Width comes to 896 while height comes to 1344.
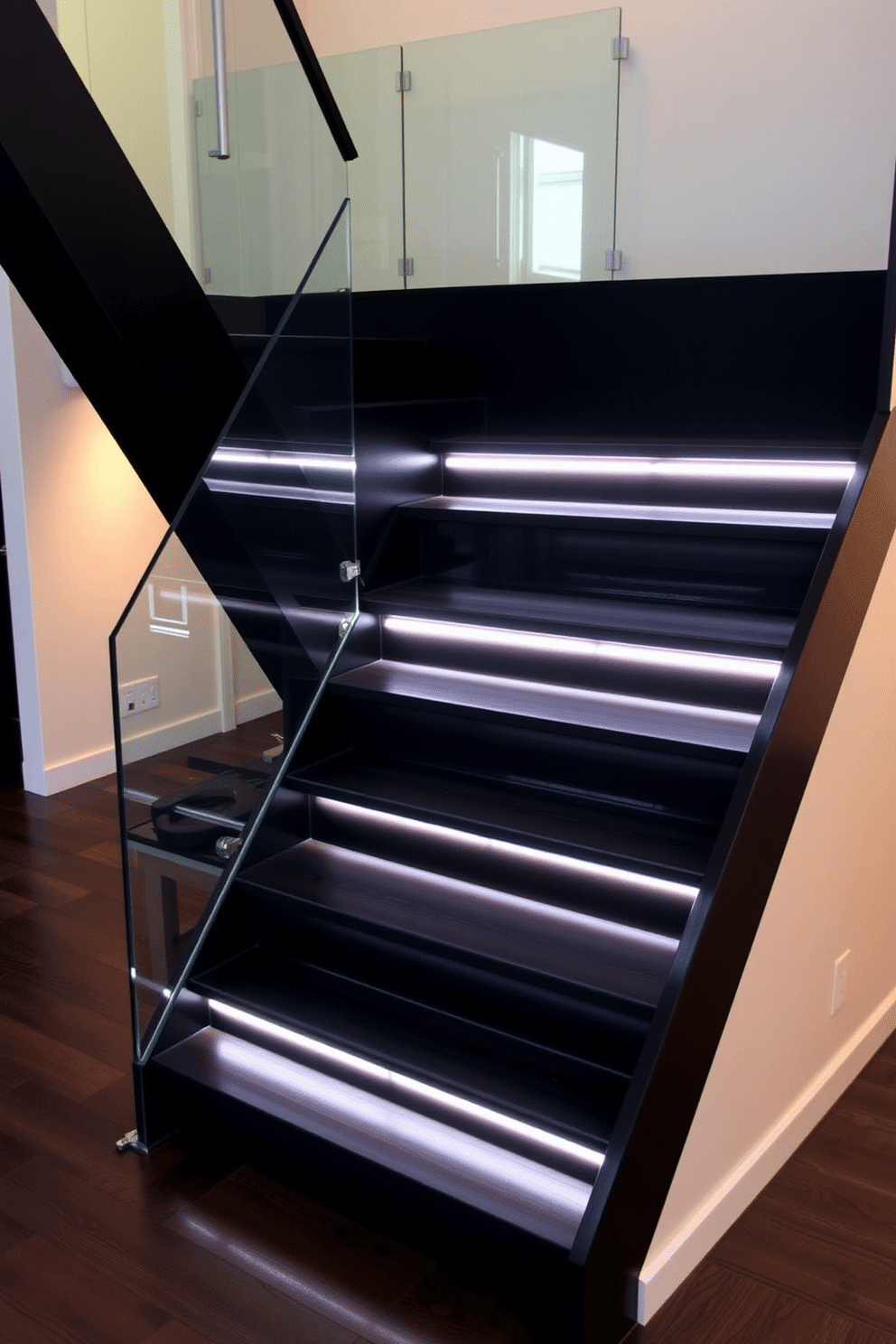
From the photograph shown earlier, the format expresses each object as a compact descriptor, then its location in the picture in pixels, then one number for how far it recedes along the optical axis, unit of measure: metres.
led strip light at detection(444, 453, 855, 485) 2.76
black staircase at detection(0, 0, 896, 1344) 2.03
